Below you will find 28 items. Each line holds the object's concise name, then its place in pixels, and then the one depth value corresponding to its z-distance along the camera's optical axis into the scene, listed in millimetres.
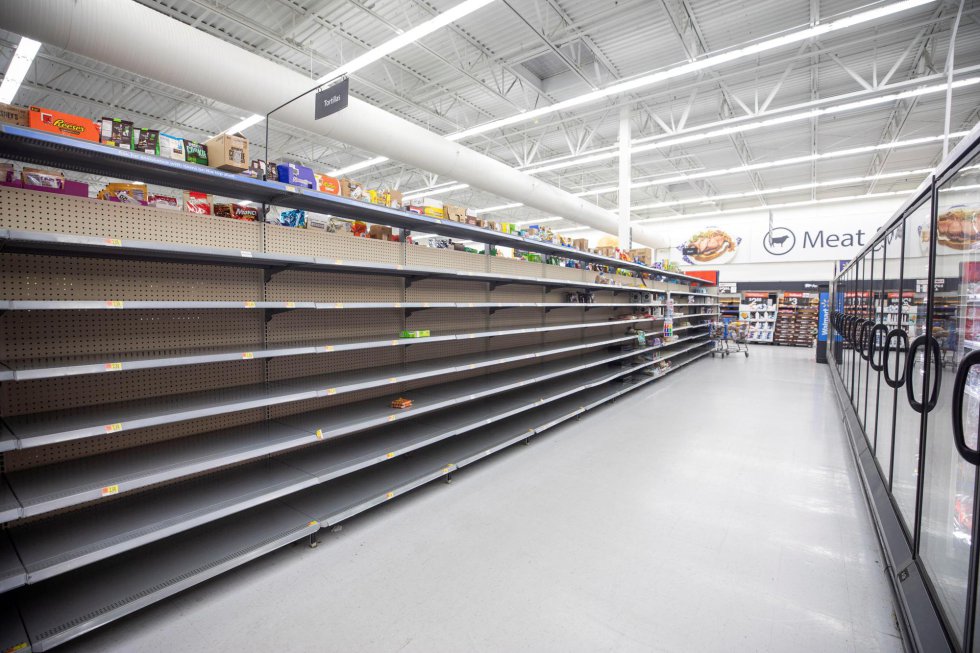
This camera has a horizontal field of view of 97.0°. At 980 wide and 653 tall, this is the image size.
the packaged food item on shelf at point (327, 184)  2709
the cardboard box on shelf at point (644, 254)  8156
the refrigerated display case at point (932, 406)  1743
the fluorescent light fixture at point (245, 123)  7391
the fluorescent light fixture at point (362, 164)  9738
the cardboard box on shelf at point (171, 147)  2074
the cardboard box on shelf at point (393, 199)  3100
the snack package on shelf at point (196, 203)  2531
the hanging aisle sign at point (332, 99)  2686
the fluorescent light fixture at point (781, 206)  14061
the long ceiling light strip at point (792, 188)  12109
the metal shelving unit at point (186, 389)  1855
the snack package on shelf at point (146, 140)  2021
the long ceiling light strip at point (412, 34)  4432
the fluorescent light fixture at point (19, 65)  5059
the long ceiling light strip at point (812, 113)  6748
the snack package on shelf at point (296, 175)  2525
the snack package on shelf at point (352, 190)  2840
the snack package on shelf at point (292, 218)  2990
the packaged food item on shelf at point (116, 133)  1896
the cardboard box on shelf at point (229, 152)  2191
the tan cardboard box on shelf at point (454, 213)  3559
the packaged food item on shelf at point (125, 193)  2260
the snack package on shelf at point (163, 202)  2406
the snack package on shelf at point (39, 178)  1978
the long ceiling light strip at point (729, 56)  4703
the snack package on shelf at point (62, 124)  1700
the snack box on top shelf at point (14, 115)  1670
